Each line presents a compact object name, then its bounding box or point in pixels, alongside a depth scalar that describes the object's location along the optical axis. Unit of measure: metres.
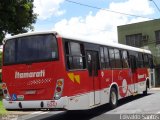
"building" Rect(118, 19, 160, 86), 34.32
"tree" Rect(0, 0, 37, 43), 20.78
